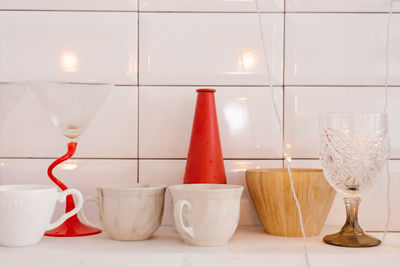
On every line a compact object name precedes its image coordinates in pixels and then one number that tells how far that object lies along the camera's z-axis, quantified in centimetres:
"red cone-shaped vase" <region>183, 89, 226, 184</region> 105
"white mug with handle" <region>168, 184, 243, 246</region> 95
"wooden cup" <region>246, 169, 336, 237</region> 100
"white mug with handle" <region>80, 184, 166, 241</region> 98
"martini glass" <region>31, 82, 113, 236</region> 100
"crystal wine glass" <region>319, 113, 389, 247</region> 98
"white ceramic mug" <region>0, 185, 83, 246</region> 95
